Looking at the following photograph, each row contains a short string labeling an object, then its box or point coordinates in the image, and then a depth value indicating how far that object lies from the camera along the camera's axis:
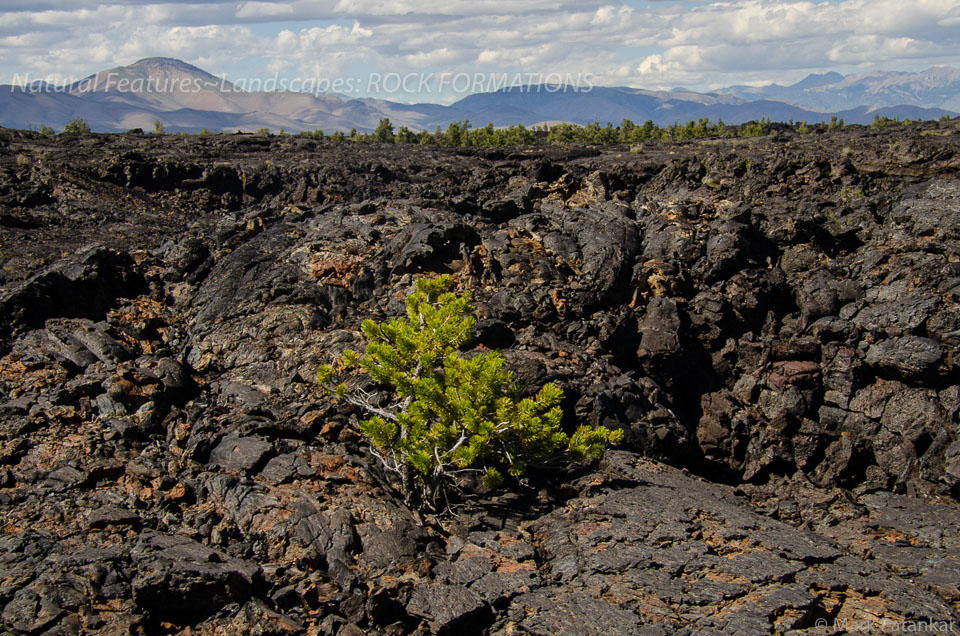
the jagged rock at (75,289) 19.48
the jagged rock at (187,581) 10.12
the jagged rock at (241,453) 14.35
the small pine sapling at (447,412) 12.77
